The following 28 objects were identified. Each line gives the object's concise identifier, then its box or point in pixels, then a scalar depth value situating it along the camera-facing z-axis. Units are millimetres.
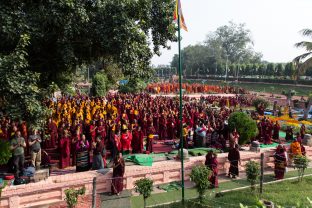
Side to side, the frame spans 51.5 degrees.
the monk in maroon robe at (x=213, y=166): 10289
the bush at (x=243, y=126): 14773
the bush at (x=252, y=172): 9711
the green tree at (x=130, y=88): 36256
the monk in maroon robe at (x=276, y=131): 17406
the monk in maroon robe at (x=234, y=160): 11297
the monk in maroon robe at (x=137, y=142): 13500
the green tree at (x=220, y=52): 94438
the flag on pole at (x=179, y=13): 8789
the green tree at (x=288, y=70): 59812
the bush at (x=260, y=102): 29428
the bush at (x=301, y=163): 10727
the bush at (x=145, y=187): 8188
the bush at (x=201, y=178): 8664
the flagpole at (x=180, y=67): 8480
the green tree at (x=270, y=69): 67731
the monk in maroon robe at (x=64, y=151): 11512
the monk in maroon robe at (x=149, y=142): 13844
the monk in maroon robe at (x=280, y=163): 11219
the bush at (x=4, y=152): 7766
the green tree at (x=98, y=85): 33031
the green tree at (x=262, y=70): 70625
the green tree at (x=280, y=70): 64637
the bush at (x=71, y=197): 7582
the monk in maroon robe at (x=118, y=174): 9398
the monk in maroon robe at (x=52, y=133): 12781
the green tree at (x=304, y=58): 21750
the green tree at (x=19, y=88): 7902
